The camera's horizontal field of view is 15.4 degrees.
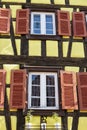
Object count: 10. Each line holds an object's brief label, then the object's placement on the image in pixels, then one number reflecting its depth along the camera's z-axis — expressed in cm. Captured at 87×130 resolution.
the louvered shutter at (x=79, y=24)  1123
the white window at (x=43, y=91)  998
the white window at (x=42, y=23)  1135
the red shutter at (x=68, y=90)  985
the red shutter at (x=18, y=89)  973
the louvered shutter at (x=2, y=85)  971
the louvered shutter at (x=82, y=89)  990
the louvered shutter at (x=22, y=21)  1110
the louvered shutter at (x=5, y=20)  1107
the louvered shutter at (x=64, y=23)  1120
